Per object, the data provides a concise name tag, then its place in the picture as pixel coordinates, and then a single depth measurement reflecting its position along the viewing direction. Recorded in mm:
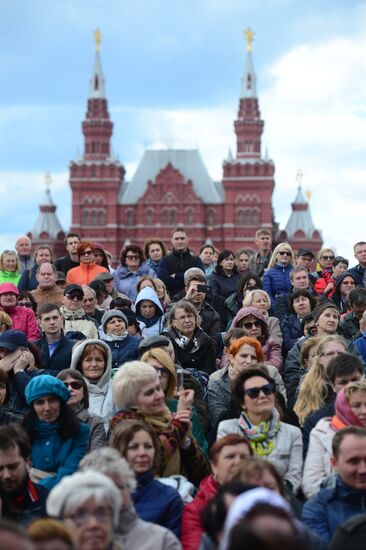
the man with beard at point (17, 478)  9625
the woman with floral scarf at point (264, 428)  10725
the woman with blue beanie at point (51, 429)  10912
